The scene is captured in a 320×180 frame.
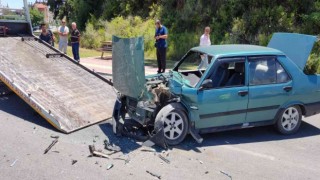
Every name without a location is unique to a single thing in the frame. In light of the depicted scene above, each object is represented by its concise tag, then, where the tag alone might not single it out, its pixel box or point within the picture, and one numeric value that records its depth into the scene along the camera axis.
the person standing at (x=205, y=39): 12.73
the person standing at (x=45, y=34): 13.11
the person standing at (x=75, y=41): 14.08
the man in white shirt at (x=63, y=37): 14.26
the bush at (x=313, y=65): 13.77
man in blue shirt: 12.57
